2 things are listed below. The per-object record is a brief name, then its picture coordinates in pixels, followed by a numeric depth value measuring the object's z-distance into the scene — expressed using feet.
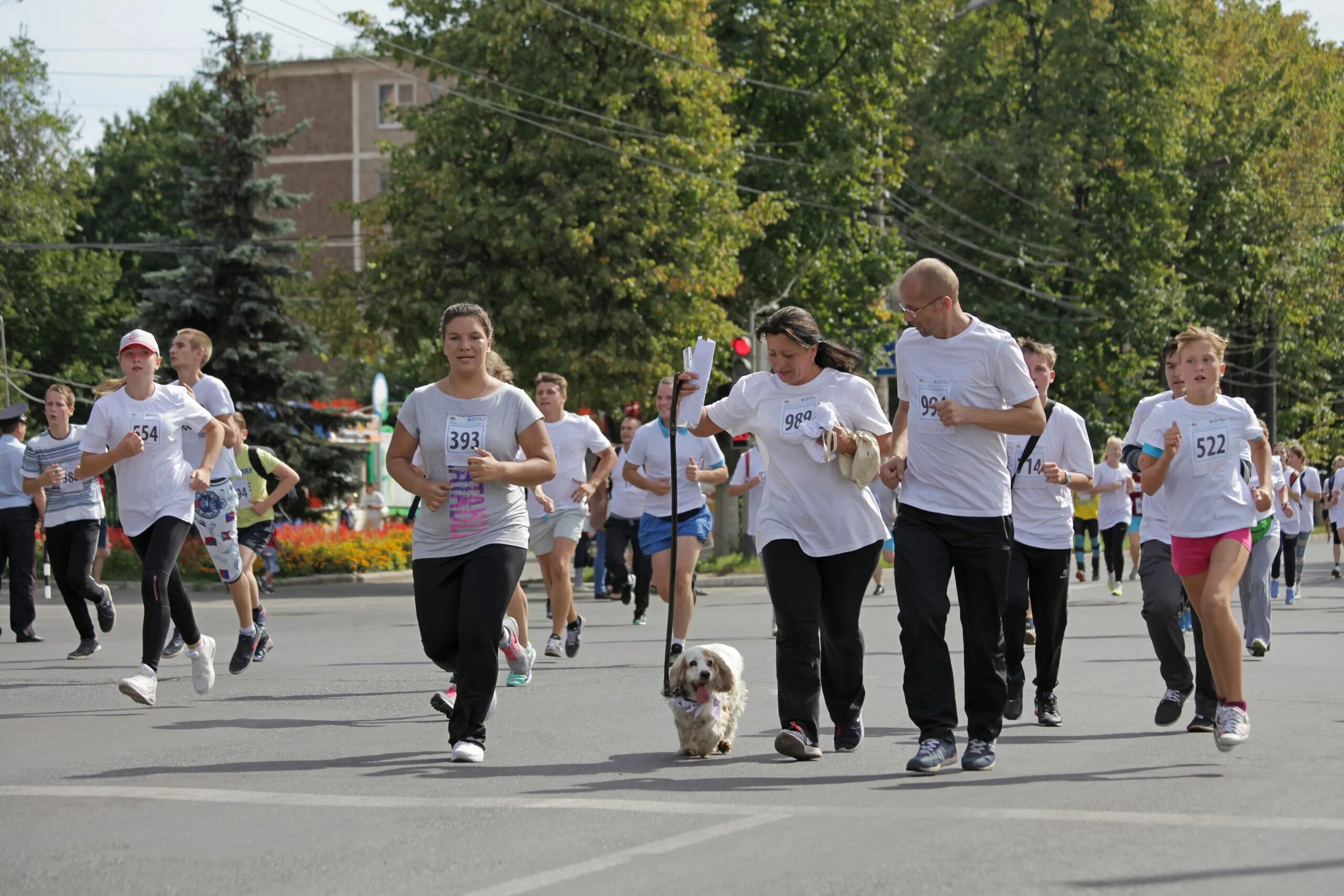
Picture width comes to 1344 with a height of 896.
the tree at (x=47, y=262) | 180.65
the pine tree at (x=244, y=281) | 111.86
